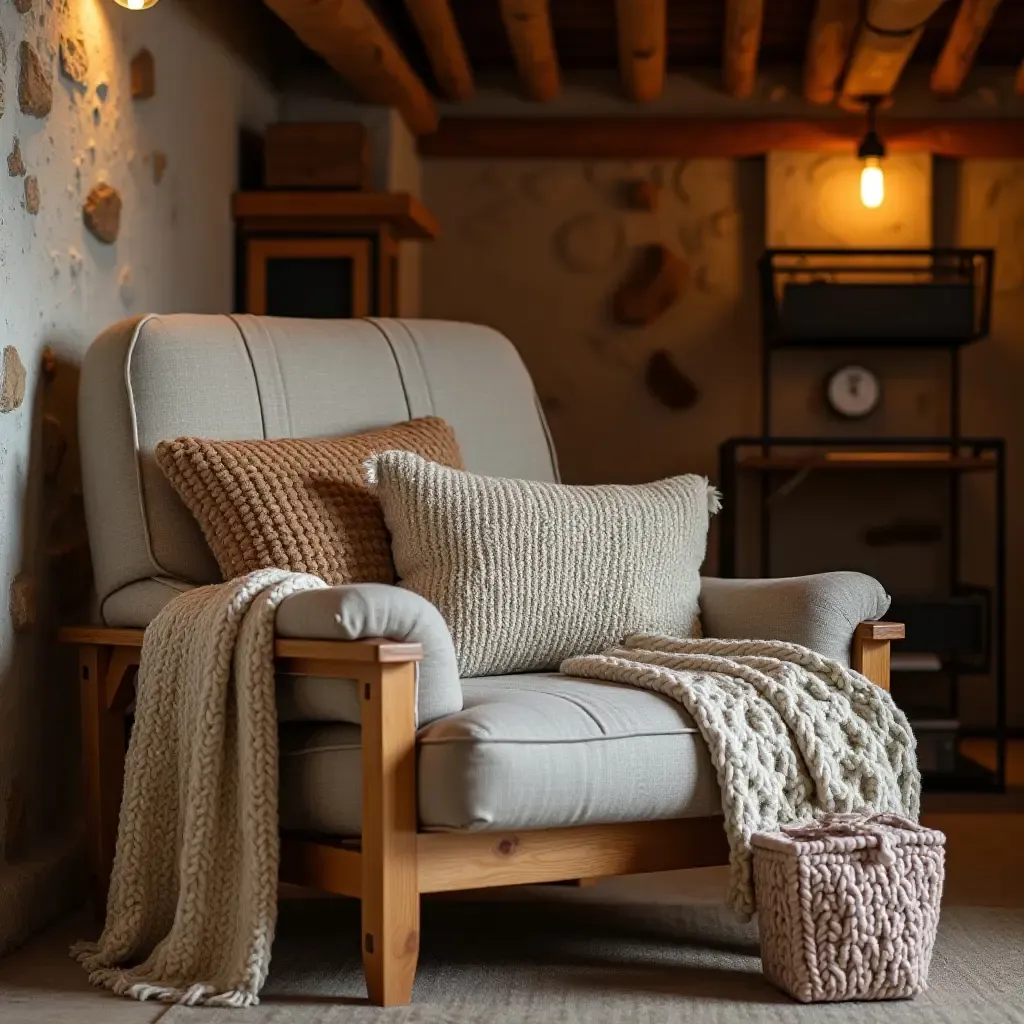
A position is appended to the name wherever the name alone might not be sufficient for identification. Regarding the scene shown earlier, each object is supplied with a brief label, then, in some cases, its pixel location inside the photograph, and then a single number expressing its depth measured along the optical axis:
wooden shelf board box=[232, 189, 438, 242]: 3.84
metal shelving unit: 4.06
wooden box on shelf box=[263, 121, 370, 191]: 3.89
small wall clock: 4.65
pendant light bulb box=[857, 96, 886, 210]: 4.33
